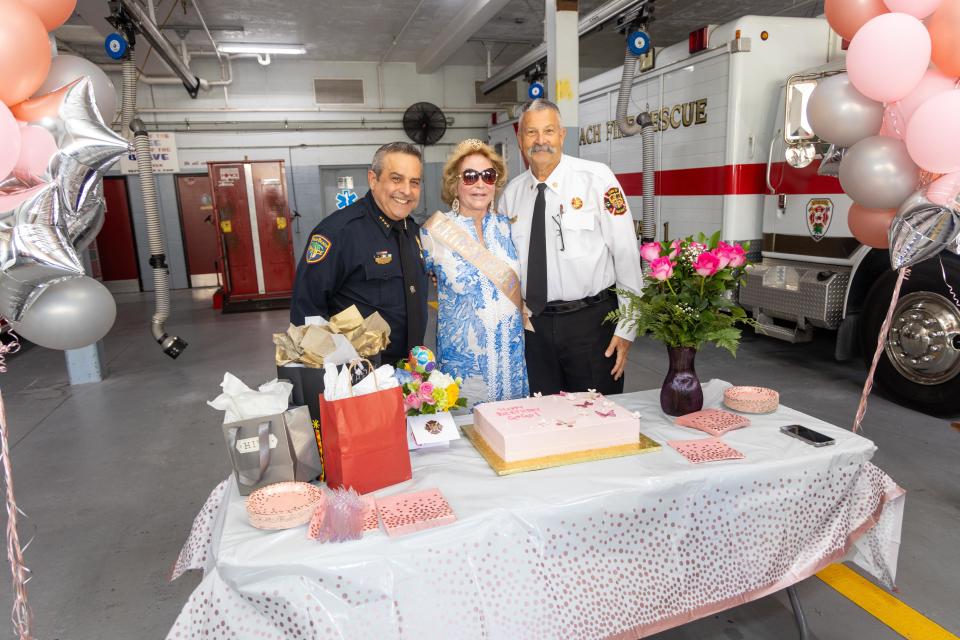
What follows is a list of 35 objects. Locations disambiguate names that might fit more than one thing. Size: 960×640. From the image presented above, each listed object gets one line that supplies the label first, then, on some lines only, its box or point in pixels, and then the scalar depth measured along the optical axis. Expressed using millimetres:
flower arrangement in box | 1538
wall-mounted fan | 10773
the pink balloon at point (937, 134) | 1493
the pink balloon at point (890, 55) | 1552
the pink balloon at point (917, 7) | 1604
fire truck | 3572
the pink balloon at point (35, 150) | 1296
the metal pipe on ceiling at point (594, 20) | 5420
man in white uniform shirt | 2170
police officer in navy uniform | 1936
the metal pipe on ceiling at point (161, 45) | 5391
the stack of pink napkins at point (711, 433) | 1479
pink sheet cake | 1452
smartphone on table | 1546
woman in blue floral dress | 2057
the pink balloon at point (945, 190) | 1587
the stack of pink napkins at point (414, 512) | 1187
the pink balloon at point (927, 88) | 1650
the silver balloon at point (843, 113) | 1805
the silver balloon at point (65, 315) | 1415
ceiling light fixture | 8930
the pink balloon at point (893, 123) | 1734
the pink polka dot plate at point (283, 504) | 1181
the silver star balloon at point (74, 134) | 1316
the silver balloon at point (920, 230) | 1610
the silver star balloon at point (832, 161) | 2090
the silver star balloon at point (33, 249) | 1249
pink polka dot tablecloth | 1107
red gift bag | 1258
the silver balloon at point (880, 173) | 1708
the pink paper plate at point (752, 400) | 1772
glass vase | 1765
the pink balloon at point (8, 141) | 1204
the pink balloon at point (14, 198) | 1264
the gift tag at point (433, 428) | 1528
